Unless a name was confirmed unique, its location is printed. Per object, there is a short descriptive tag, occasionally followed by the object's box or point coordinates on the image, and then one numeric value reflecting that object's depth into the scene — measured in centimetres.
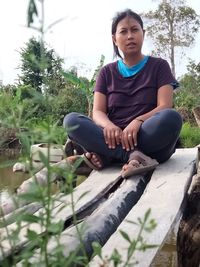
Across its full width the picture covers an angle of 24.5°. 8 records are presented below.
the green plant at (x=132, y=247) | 52
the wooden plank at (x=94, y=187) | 132
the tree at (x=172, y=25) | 1467
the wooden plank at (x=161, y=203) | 99
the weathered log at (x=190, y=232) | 159
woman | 194
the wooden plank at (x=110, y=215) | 106
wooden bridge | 104
